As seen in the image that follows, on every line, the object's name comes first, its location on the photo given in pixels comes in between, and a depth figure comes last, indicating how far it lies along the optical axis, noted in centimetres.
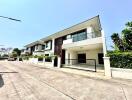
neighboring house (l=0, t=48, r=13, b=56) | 6715
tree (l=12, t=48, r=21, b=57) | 4560
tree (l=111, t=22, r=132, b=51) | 1048
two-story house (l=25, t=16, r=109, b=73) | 1072
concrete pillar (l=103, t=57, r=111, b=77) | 724
